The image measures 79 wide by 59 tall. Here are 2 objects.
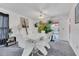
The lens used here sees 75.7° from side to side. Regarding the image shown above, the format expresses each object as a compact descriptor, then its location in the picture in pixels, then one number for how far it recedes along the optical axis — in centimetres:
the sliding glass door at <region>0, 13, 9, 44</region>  179
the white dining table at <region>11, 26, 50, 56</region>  148
